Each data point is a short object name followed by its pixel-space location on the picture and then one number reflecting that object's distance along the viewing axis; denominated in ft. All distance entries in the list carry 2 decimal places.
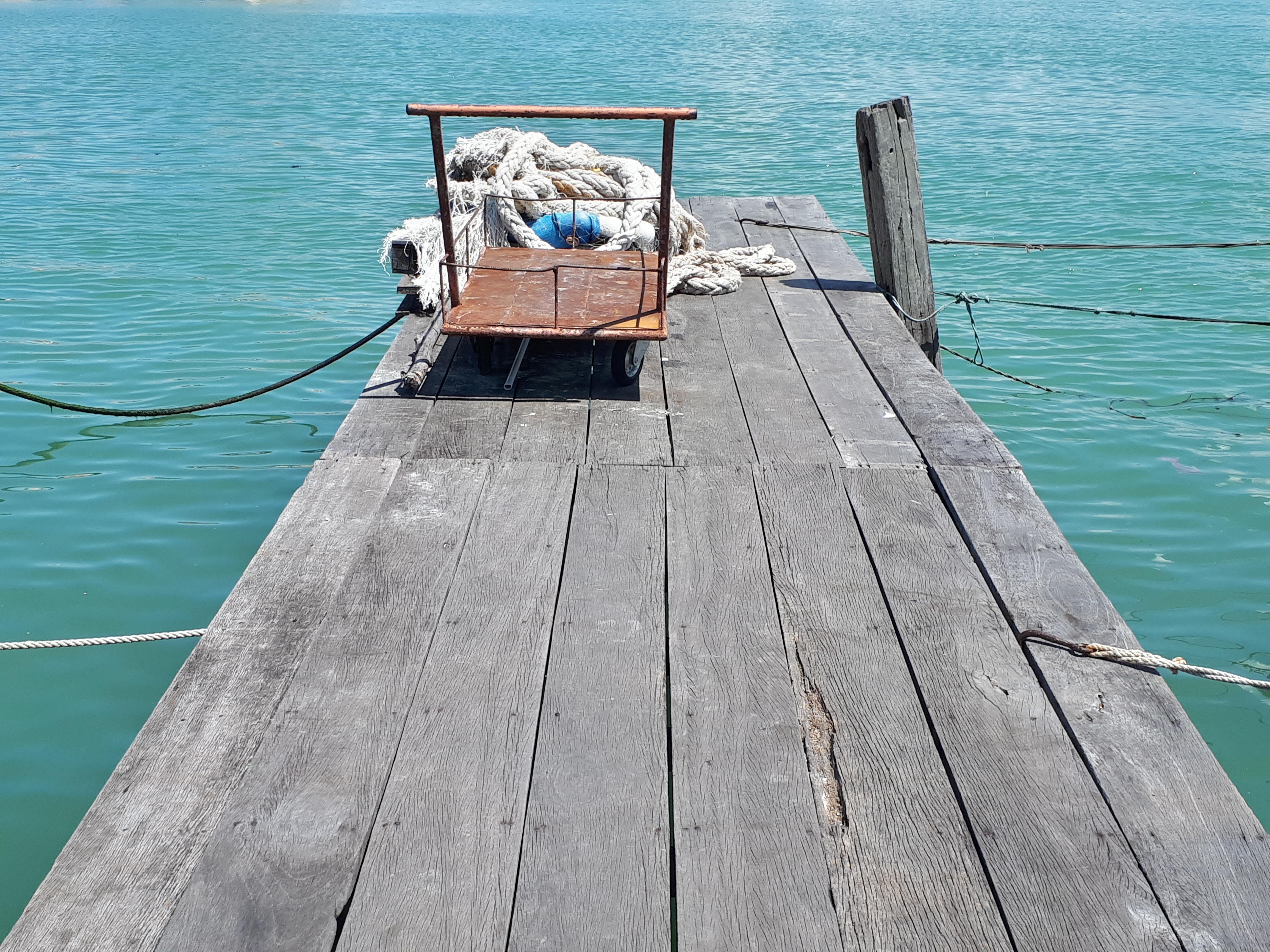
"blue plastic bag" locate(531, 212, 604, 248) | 20.15
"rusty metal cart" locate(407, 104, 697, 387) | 13.99
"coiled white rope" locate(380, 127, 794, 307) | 18.72
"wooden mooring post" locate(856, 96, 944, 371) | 18.69
